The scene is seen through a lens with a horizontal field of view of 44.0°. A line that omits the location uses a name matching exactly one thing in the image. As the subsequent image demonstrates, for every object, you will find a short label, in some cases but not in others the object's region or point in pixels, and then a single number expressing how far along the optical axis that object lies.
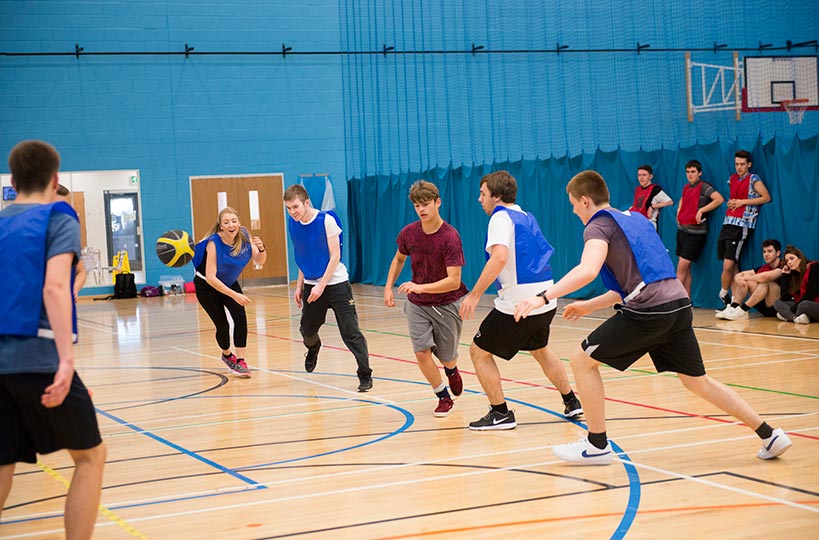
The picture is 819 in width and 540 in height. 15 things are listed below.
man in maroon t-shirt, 6.98
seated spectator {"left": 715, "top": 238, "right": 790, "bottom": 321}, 11.74
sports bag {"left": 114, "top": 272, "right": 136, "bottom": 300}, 21.19
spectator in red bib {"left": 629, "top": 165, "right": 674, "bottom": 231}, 13.75
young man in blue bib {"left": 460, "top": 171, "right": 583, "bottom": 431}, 6.27
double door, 22.31
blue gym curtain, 12.19
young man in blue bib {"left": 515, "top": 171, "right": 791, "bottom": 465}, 5.15
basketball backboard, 18.70
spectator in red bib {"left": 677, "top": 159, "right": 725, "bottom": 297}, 12.98
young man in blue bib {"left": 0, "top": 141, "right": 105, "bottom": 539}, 3.57
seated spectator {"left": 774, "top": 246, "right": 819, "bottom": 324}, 11.27
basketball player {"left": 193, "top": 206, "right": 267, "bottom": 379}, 8.95
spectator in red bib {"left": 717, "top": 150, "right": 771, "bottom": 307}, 12.30
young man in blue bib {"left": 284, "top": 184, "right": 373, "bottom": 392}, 8.24
